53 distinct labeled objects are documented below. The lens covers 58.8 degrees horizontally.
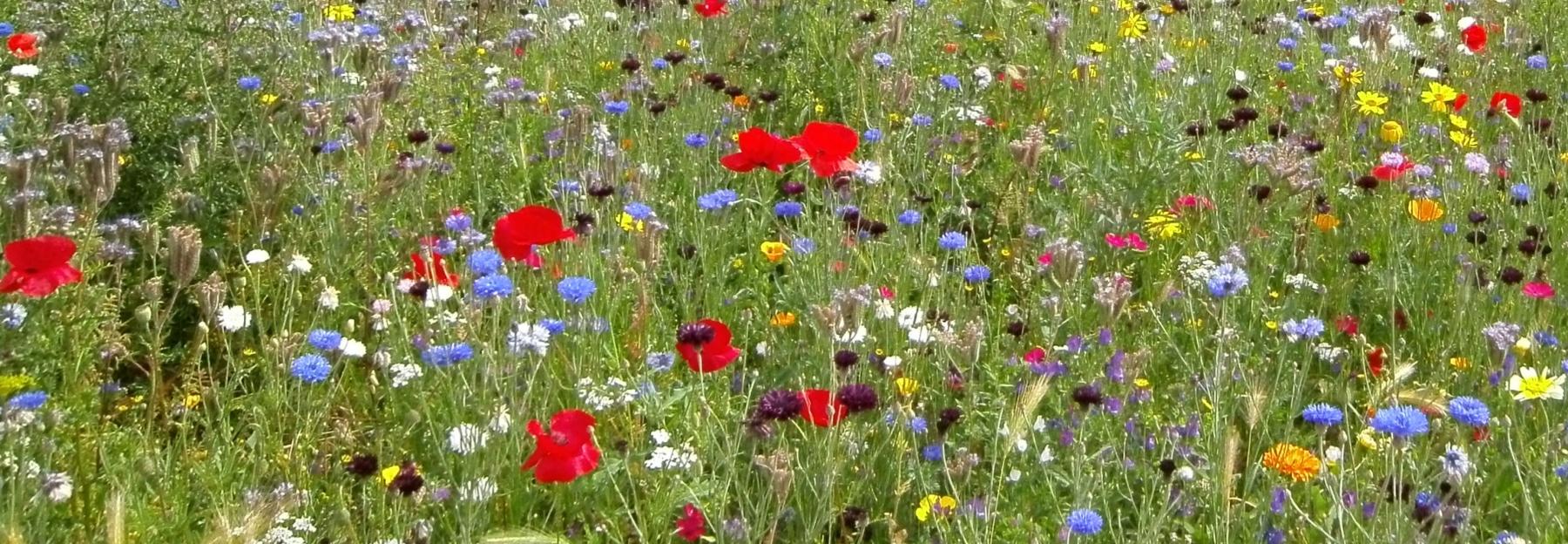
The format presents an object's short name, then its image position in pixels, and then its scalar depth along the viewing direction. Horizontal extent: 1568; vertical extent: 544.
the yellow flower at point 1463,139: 3.43
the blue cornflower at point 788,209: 2.72
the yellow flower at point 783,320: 2.47
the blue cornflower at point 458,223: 2.55
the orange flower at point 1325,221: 3.03
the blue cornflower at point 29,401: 1.77
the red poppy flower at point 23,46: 2.83
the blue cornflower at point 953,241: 2.49
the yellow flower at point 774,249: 2.70
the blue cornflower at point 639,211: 2.46
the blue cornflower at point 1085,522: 1.67
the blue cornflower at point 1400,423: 1.69
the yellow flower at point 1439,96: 3.57
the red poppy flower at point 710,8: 3.79
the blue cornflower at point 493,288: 2.00
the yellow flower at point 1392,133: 3.53
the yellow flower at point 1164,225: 2.96
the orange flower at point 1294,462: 1.92
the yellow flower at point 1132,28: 4.31
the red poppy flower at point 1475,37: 3.97
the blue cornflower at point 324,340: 1.99
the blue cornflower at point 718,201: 2.65
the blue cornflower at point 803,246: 2.60
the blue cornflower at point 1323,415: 1.86
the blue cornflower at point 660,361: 2.14
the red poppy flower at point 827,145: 2.43
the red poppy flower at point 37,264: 1.78
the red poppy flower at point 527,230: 2.06
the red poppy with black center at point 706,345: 1.81
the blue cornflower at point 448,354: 1.96
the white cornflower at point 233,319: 2.11
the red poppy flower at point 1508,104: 3.49
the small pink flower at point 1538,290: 2.42
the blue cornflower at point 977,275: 2.56
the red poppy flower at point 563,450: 1.75
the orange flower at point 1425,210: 2.94
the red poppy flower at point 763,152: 2.38
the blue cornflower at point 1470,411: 1.86
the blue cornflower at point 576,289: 2.11
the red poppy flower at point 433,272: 2.12
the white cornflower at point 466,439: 1.74
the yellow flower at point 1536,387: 1.98
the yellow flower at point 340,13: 3.63
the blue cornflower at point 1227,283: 2.11
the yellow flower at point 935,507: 1.85
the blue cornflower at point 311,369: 1.90
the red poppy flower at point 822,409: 1.67
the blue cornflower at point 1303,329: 2.16
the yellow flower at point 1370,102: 3.56
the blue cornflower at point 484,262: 2.14
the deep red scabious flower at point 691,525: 1.79
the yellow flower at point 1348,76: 3.68
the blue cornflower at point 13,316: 1.95
